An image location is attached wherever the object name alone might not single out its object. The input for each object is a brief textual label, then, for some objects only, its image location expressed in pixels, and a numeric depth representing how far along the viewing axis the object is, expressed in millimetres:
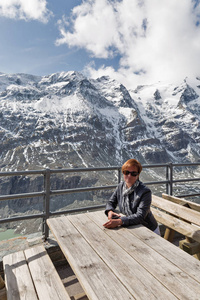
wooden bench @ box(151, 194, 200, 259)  2850
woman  2922
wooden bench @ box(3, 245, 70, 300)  2109
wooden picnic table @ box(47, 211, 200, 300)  1601
